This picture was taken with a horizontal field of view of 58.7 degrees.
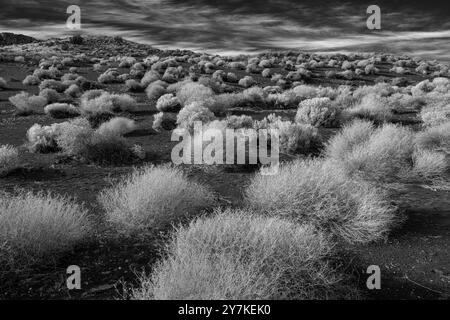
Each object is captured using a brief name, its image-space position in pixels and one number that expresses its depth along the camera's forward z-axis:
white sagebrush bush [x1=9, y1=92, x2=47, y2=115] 16.41
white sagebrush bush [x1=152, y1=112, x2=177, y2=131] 14.15
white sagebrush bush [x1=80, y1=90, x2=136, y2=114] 15.95
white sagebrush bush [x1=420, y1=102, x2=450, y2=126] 15.57
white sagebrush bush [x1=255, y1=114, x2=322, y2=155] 11.58
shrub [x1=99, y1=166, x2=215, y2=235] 6.21
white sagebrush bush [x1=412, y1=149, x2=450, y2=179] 9.53
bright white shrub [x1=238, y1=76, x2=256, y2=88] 26.96
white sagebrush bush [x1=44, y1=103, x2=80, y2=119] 16.12
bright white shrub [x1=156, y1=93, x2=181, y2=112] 17.41
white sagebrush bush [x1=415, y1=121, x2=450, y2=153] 12.01
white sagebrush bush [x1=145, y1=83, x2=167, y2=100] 21.03
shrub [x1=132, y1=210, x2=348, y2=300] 3.90
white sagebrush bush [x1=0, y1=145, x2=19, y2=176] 9.09
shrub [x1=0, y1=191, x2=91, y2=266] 5.06
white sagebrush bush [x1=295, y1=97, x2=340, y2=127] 14.91
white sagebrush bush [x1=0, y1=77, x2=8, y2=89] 22.86
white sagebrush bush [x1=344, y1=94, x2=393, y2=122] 16.53
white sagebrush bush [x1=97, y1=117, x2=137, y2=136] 11.89
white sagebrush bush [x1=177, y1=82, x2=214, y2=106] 18.12
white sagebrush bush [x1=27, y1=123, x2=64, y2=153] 11.05
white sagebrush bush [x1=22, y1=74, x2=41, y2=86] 24.78
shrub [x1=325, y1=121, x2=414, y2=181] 9.35
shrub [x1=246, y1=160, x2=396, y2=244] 6.41
